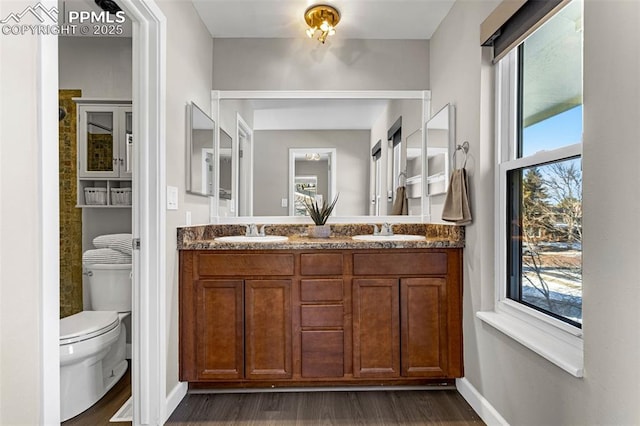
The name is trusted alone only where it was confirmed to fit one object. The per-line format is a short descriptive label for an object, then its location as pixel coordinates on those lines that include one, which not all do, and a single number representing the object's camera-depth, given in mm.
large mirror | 2562
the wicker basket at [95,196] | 2467
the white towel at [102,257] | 2367
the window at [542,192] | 1271
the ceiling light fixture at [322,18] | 2131
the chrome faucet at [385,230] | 2334
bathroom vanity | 1944
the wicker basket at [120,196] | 2482
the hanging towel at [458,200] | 1864
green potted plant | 2367
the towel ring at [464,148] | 1936
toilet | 1751
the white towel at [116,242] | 2398
